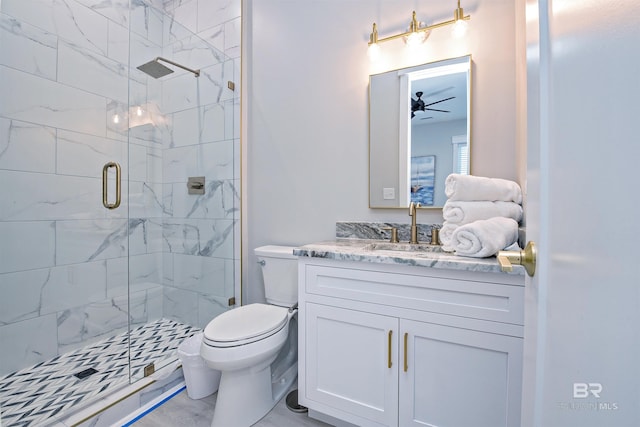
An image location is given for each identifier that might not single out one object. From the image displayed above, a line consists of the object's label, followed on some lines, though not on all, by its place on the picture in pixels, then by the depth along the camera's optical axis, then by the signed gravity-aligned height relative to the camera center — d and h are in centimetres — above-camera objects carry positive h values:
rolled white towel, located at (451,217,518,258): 109 -9
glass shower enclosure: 167 +13
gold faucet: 157 -5
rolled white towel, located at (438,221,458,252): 129 -9
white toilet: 131 -65
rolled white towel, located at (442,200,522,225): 127 +1
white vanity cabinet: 104 -52
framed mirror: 154 +46
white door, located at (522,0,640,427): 23 +0
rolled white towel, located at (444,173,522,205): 127 +11
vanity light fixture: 150 +99
